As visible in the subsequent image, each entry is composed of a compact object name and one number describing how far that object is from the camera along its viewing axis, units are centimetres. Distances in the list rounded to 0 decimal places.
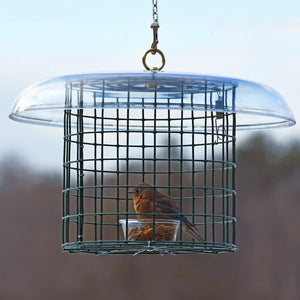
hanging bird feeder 801
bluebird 870
